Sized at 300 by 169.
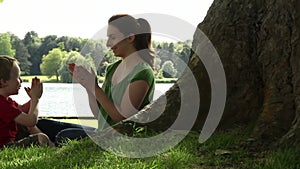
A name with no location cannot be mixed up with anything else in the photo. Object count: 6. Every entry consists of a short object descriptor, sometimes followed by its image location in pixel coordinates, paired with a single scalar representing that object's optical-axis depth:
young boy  5.43
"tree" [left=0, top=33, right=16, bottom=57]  87.82
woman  4.84
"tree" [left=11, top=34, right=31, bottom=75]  82.38
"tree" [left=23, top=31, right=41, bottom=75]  76.75
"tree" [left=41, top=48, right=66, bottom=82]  70.12
